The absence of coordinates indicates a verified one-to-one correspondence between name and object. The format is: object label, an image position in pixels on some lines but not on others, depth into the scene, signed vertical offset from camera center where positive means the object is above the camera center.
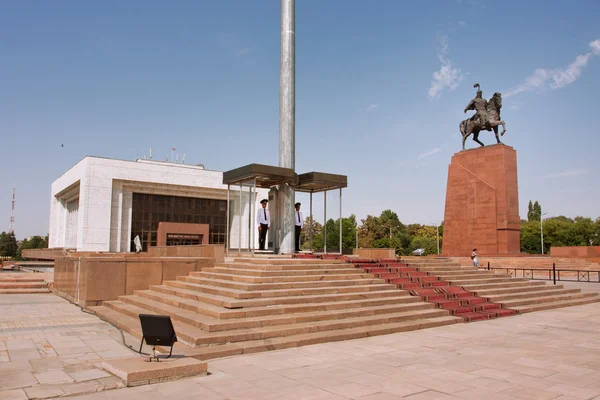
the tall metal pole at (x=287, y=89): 17.67 +5.93
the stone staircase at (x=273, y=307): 8.05 -1.41
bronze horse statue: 28.87 +7.57
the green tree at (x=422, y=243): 76.64 -0.11
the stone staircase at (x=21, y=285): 16.40 -1.65
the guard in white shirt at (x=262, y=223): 15.55 +0.60
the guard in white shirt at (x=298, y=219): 16.22 +0.78
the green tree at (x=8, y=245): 81.19 -1.10
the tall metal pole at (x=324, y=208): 17.52 +1.24
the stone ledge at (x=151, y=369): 5.70 -1.63
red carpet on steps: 11.51 -1.27
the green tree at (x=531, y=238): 65.00 +0.71
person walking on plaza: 22.80 -0.84
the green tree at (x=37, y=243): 83.94 -0.71
